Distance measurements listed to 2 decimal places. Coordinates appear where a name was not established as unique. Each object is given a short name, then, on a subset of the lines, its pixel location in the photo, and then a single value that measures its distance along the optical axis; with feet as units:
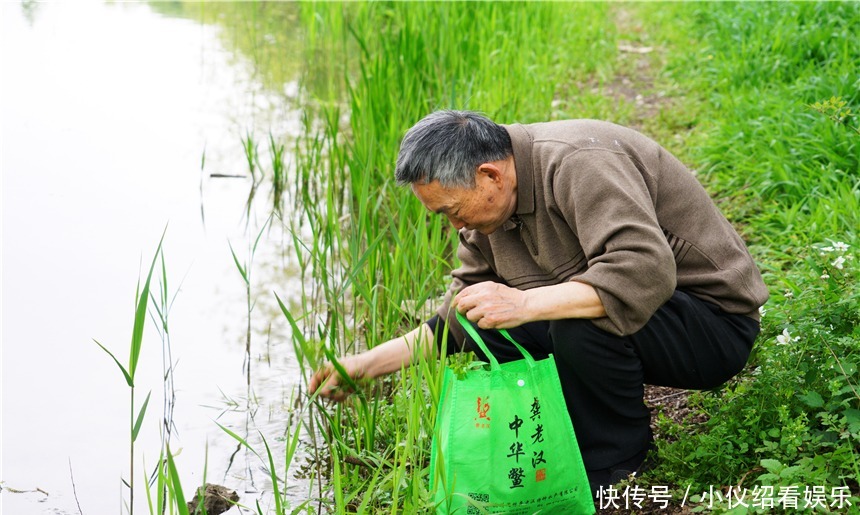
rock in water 7.57
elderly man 6.57
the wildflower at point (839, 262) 7.44
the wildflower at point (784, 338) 7.06
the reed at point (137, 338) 6.07
